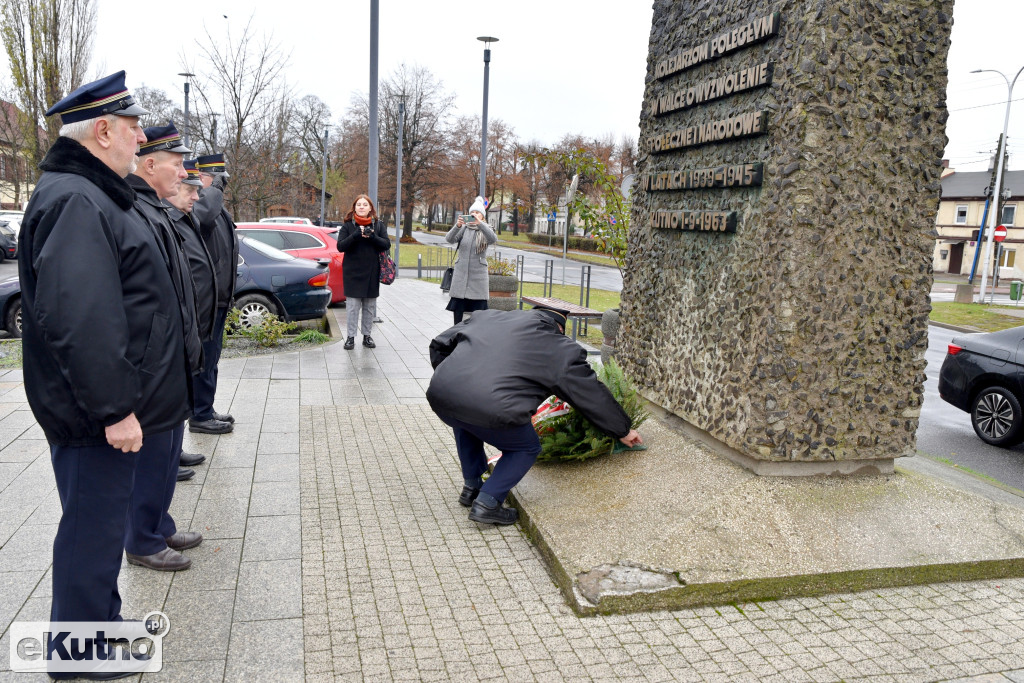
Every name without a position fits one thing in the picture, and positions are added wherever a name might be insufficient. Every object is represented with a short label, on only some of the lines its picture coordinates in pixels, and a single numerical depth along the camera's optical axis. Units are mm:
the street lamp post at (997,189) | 31650
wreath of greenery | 4859
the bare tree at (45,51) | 19172
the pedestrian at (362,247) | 9539
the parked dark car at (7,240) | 26547
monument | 4316
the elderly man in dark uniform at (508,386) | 4031
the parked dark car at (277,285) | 11023
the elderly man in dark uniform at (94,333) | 2588
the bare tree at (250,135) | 21562
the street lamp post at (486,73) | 20938
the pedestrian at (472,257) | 10148
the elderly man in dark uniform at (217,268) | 5754
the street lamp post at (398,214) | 23902
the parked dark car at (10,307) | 10812
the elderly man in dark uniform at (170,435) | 3305
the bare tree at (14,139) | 20625
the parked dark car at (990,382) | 8148
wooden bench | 10594
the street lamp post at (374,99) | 14594
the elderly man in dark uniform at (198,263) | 4852
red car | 14609
